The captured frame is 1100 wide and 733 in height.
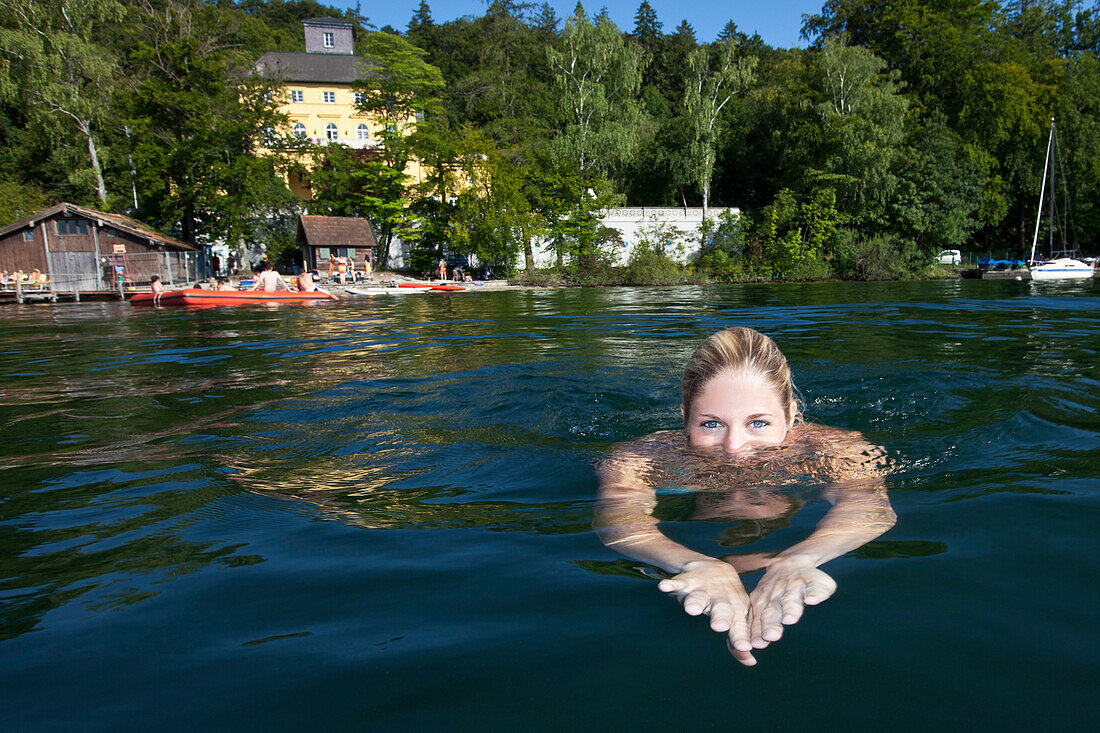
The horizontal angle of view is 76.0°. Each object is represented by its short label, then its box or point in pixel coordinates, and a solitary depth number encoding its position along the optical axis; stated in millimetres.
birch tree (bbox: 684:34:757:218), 40688
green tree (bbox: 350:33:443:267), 40406
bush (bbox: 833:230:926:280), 36906
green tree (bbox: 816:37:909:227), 38562
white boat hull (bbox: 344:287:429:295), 27434
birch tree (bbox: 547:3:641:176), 39562
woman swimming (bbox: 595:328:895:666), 2506
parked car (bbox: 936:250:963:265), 43094
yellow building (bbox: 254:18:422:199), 57781
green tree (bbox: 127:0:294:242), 36438
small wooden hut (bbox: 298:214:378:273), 39031
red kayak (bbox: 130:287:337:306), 21844
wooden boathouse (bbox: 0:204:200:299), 30969
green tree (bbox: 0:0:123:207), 34062
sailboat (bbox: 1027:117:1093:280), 29688
